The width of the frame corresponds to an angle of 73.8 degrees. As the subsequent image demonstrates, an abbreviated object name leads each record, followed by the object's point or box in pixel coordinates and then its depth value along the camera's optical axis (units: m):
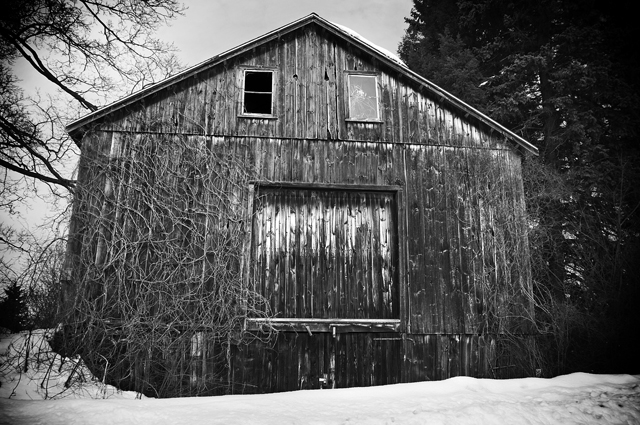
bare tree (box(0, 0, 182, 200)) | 12.47
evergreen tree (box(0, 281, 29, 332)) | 12.61
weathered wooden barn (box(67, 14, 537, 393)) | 8.06
